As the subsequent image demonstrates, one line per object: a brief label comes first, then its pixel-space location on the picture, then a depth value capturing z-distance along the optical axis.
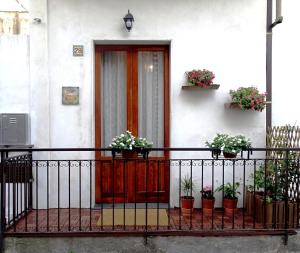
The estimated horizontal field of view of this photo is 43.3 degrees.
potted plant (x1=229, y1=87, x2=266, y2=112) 5.95
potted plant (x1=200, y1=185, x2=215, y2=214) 5.86
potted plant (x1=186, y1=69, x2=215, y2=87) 6.04
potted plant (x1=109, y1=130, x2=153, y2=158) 5.08
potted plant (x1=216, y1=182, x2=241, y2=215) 5.85
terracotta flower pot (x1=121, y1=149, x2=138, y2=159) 5.14
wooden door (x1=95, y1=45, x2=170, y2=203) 6.52
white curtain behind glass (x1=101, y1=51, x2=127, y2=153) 6.57
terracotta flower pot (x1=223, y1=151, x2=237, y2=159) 5.20
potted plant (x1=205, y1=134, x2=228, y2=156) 5.19
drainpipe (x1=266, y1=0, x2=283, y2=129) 6.29
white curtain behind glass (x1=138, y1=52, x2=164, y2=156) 6.58
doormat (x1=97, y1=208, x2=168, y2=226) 5.37
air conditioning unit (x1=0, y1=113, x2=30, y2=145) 6.02
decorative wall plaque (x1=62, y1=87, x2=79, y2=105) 6.25
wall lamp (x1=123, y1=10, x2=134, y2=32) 6.07
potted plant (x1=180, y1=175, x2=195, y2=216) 5.84
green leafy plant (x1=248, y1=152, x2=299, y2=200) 5.19
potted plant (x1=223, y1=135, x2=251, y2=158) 5.14
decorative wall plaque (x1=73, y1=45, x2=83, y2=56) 6.24
